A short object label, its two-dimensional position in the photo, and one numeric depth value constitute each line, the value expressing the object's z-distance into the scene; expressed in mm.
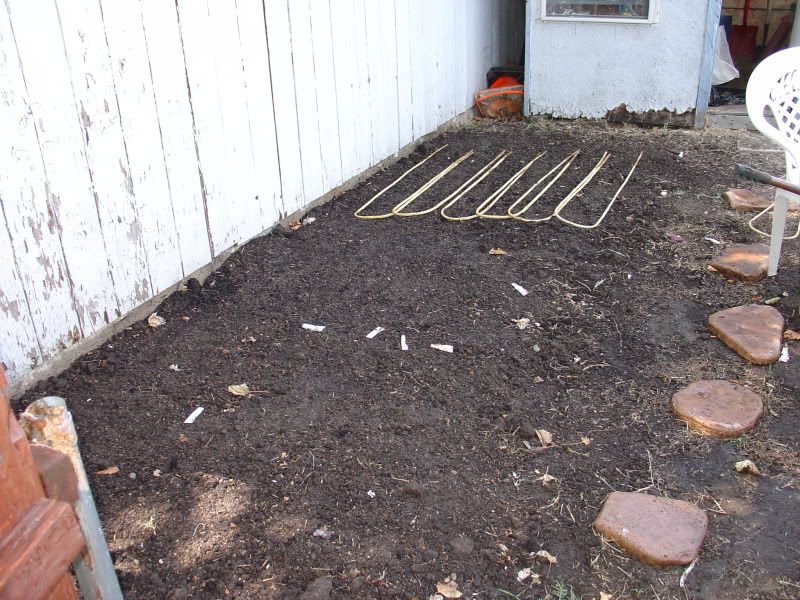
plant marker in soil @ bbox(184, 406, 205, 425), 2754
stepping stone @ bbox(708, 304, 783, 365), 3092
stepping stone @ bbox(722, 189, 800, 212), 4781
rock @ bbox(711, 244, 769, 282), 3805
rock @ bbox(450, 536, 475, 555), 2164
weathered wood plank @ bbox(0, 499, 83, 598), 925
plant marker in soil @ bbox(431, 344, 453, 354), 3211
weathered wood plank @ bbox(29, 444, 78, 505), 1077
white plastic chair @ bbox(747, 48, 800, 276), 3539
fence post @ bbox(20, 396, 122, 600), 1176
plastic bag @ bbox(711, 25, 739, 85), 7395
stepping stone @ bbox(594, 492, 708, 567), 2145
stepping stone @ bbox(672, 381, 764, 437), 2676
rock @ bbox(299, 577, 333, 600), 2002
